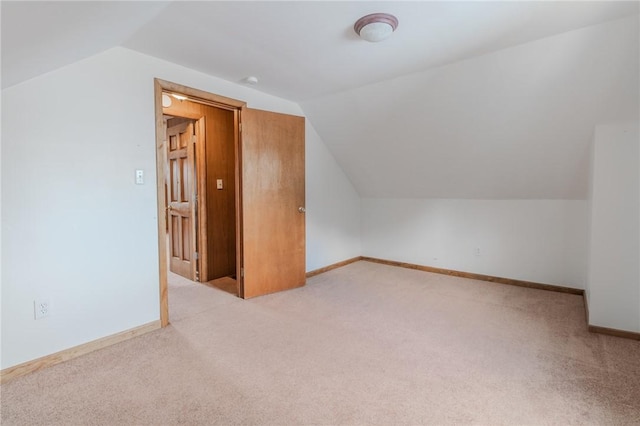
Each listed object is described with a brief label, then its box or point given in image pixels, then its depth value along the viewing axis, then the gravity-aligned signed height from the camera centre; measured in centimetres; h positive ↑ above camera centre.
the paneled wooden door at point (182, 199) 402 -8
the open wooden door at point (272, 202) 335 -11
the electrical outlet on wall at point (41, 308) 204 -75
